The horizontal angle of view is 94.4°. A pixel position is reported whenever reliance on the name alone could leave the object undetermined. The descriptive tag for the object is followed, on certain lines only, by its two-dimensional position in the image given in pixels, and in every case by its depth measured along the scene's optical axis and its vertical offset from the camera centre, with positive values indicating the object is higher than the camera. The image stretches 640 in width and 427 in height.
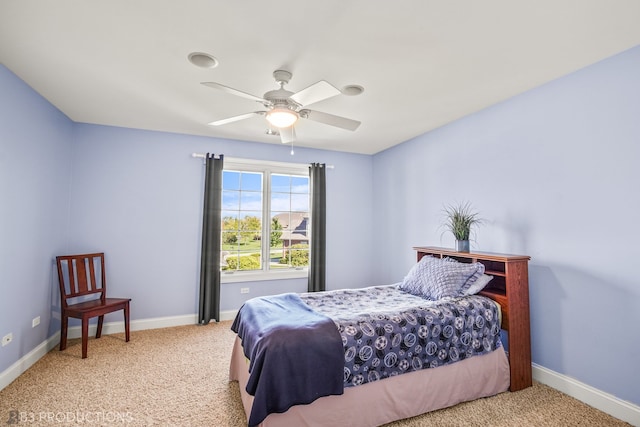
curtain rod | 4.07 +1.01
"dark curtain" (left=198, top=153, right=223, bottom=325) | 3.99 -0.19
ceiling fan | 2.04 +0.95
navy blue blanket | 1.70 -0.80
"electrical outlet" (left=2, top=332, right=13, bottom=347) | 2.44 -0.93
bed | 1.76 -0.84
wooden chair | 3.01 -0.72
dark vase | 2.91 -0.16
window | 4.35 +0.13
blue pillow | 2.61 -0.45
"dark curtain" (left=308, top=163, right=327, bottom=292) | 4.61 +0.00
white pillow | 2.57 -0.49
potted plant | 2.93 +0.08
